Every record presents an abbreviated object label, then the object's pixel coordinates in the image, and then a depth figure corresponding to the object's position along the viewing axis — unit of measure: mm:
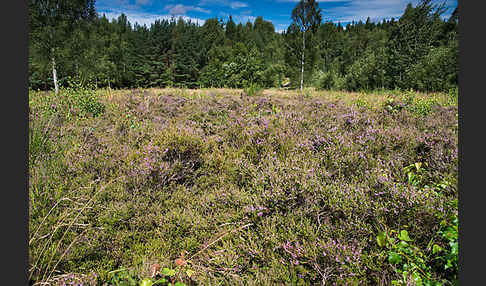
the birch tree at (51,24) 15203
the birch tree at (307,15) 29161
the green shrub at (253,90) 9603
